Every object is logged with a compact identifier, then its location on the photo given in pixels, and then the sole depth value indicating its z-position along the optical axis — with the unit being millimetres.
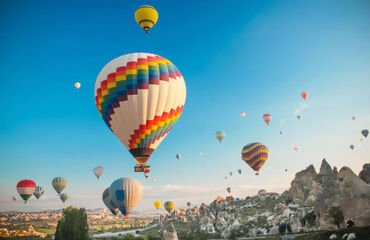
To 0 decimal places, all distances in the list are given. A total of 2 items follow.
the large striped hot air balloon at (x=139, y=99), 39156
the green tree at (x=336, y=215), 41719
